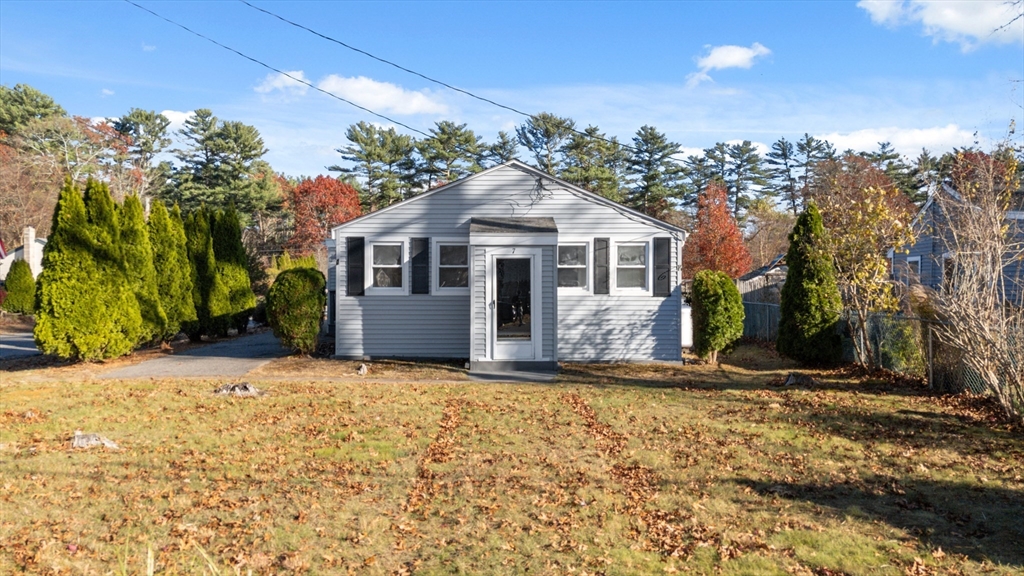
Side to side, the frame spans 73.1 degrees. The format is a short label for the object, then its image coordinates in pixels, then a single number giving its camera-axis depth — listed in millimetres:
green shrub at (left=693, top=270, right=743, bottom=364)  13875
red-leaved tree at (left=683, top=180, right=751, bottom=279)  30797
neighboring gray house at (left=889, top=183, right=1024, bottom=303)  12520
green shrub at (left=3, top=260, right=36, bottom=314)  26234
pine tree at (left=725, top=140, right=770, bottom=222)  44250
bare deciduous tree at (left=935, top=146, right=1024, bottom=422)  8398
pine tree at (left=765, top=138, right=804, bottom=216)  45156
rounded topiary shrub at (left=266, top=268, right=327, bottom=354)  14289
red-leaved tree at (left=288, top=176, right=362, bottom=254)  39812
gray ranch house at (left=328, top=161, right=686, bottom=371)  14367
